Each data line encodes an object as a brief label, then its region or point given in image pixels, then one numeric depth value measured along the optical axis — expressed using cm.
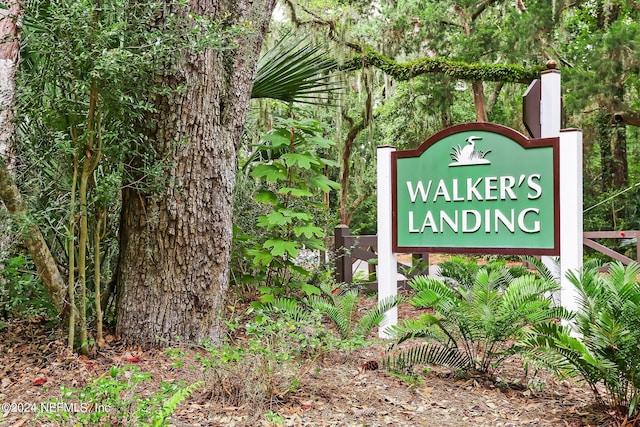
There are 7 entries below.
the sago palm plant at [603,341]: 330
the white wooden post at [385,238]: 584
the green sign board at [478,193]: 514
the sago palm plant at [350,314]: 485
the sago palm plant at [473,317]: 403
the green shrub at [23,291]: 422
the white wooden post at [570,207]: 494
